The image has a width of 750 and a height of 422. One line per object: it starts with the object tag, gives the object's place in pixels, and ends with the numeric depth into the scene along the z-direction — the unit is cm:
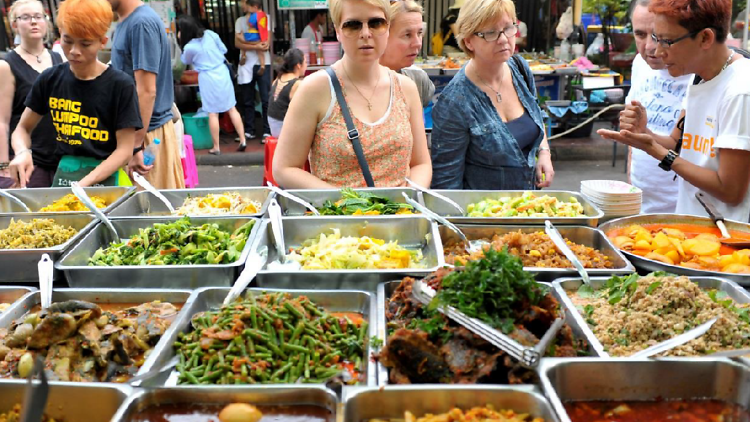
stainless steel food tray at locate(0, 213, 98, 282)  248
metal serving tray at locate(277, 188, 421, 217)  326
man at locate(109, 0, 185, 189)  473
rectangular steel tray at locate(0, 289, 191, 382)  227
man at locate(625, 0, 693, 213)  396
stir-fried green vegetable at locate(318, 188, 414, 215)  305
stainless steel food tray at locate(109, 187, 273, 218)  335
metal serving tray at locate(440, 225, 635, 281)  279
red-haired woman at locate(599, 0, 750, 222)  299
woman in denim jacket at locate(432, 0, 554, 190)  371
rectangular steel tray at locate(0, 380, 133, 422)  172
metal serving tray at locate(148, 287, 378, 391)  218
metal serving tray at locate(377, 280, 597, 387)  178
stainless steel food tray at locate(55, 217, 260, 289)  237
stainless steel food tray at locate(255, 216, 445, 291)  279
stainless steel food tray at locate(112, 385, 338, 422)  168
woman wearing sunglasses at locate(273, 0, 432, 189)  324
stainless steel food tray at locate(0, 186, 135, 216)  342
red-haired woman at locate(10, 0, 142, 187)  390
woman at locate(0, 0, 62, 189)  470
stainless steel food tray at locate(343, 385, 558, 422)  167
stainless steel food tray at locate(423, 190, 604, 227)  293
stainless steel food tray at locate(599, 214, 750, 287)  250
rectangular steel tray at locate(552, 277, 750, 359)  220
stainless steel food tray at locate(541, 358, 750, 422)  176
